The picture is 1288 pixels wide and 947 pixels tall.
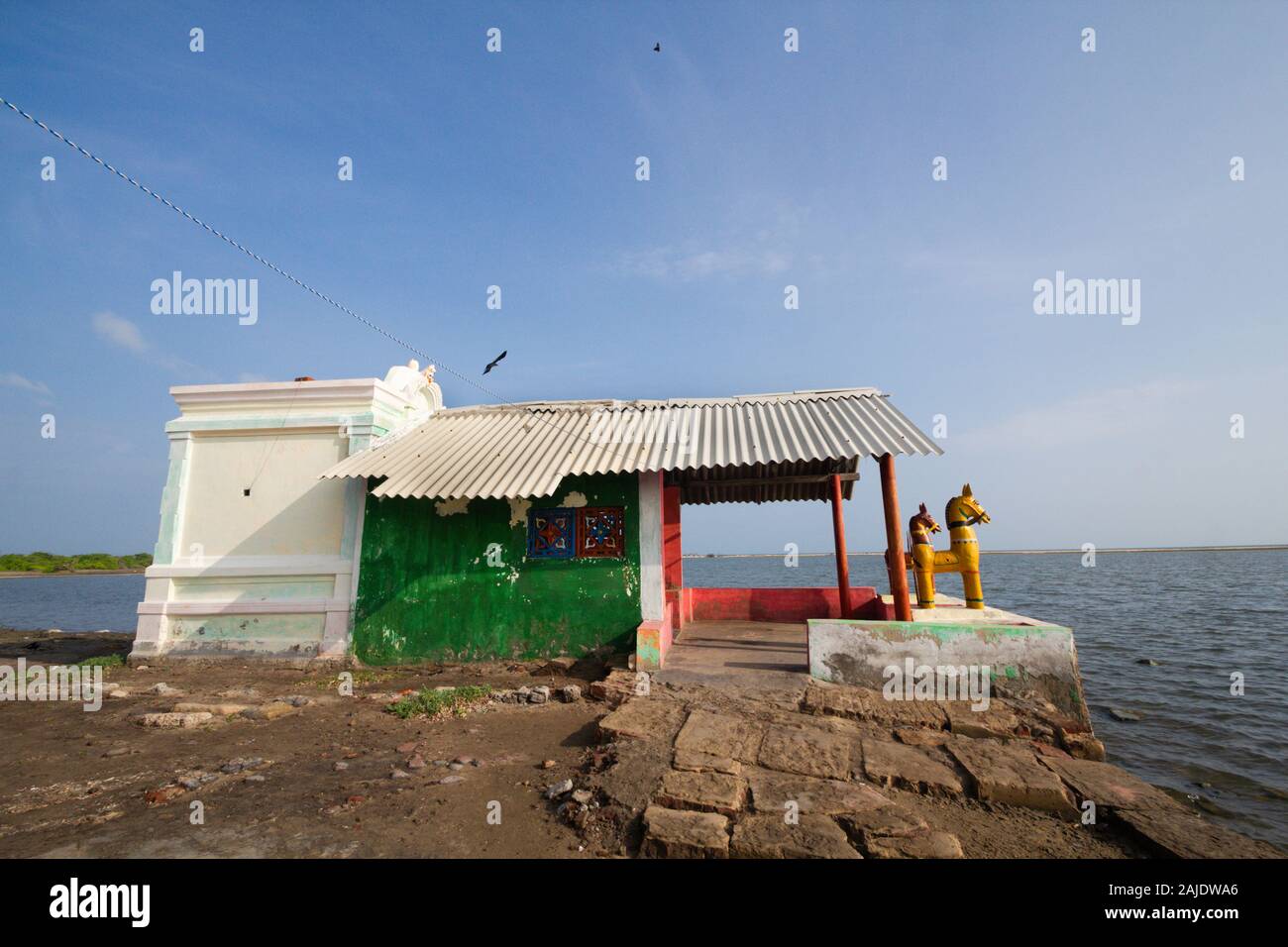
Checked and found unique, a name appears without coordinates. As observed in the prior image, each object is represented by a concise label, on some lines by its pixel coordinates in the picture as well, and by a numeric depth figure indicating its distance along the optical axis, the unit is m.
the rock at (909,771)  3.95
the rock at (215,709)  5.97
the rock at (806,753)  4.06
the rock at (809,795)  3.41
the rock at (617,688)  6.04
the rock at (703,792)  3.40
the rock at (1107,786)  3.74
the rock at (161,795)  3.92
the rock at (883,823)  3.15
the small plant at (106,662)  8.41
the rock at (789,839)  2.93
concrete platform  6.13
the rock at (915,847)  2.95
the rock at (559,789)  3.90
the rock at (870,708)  5.20
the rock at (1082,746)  5.10
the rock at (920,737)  4.77
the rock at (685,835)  2.97
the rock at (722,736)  4.32
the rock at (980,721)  5.10
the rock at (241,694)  6.70
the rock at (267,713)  5.87
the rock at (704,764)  3.95
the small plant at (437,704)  5.86
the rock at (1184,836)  3.09
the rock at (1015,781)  3.81
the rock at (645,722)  4.70
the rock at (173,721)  5.65
